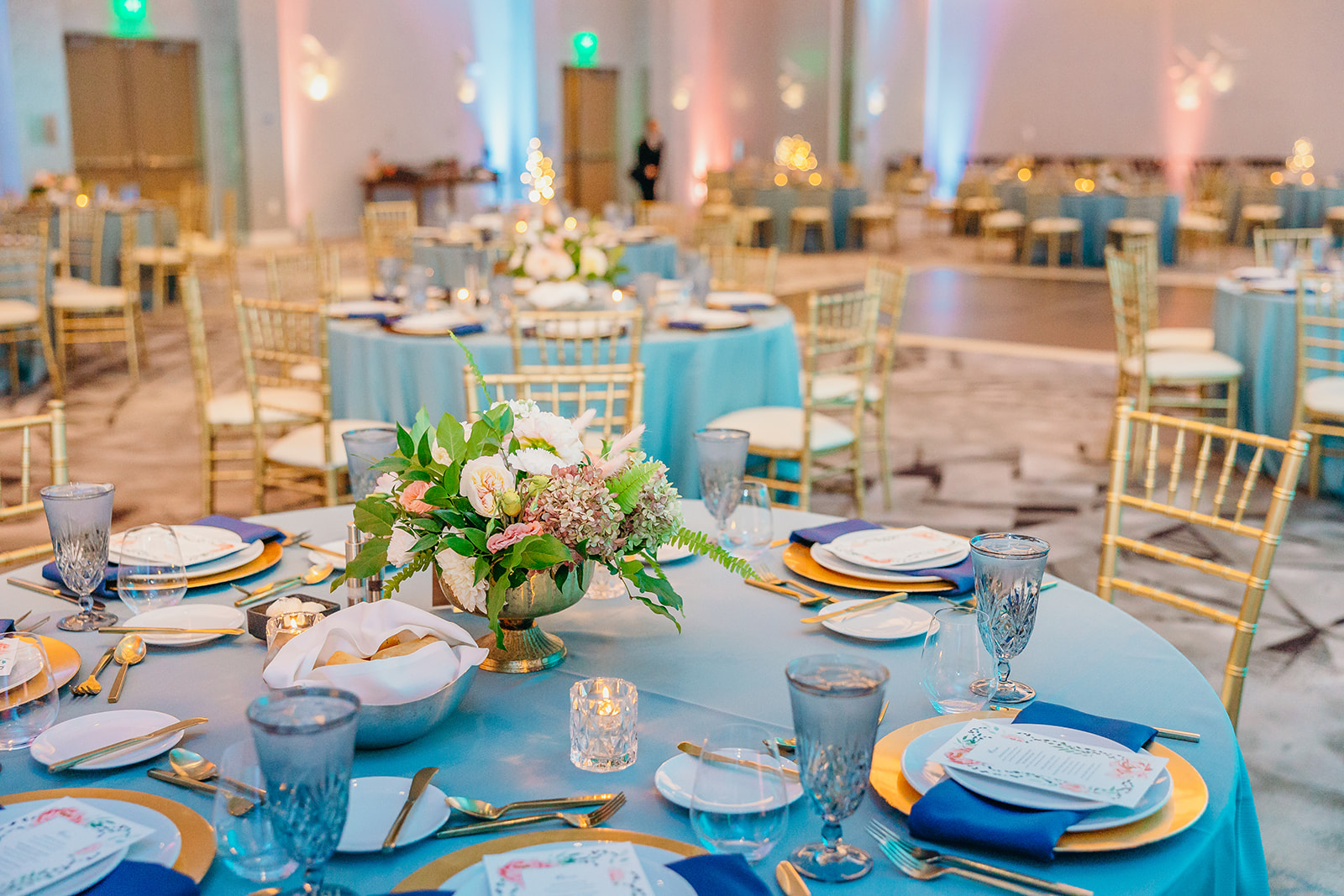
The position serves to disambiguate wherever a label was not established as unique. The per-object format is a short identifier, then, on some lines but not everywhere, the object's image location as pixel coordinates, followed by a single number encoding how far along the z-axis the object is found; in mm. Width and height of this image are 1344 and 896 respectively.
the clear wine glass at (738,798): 1021
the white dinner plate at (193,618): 1615
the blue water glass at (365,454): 1756
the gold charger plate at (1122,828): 1075
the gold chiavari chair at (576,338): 3463
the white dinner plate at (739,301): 4703
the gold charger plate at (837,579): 1763
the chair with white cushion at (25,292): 6301
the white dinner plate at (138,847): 1001
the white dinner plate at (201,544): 1798
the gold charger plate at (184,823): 1047
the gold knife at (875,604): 1645
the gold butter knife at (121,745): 1229
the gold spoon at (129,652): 1499
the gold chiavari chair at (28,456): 2098
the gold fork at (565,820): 1107
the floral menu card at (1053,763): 1140
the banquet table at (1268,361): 4785
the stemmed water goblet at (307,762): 846
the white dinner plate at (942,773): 1099
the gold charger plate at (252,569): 1792
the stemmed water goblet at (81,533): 1562
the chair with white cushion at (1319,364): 4309
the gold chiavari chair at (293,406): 3738
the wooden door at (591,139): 17073
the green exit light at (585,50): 16609
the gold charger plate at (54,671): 1237
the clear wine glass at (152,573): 1593
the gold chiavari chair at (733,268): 5984
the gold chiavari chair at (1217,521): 1915
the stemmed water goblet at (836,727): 967
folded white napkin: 1227
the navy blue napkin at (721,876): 984
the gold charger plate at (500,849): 1018
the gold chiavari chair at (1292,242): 5641
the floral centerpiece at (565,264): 4227
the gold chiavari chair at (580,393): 2691
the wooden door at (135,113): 12422
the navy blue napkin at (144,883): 983
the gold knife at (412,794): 1075
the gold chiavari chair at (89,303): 6809
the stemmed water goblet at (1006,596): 1360
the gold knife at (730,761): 1021
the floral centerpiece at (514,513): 1366
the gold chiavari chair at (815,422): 3891
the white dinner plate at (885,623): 1585
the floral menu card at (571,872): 990
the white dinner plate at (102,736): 1246
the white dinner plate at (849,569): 1778
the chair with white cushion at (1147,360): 4824
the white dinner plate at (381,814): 1083
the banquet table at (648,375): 3918
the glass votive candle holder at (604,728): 1243
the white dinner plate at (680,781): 1156
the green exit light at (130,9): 12383
